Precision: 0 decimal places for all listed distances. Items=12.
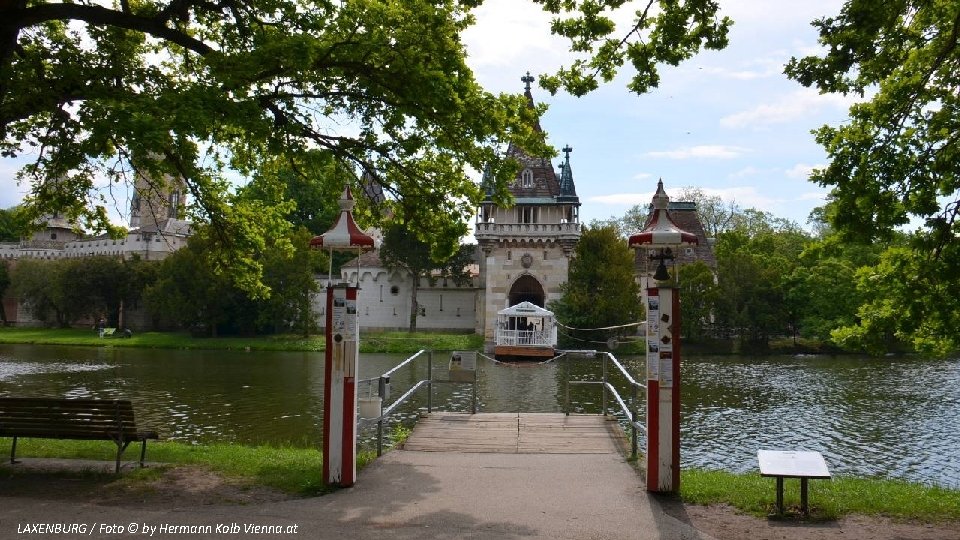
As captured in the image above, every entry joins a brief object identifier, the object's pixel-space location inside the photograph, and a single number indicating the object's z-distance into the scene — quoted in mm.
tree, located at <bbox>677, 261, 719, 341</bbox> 46531
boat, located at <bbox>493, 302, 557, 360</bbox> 40500
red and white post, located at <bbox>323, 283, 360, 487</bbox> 8047
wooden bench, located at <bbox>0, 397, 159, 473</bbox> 8453
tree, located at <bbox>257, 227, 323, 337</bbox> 51062
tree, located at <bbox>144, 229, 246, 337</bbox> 51750
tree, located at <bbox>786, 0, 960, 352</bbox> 9039
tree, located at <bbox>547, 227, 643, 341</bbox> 45031
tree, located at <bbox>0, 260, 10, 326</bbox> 67062
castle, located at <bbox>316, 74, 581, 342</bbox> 50281
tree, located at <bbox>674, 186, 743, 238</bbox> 74438
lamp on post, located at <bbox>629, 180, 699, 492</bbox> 7668
